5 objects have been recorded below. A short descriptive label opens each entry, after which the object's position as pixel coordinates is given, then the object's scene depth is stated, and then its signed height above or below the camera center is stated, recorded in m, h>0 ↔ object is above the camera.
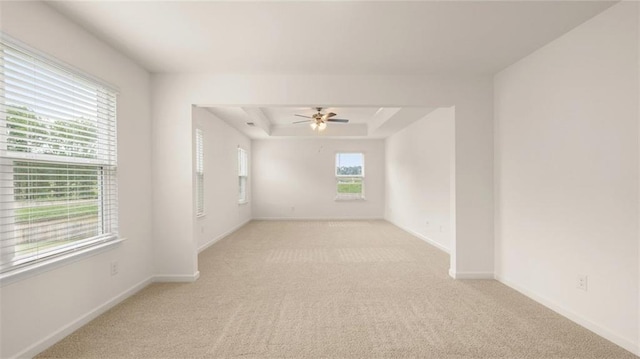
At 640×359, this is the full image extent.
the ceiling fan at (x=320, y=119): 5.48 +1.13
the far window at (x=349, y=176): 8.85 +0.07
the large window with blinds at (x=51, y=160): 1.90 +0.16
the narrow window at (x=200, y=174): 5.02 +0.10
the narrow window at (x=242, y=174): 7.64 +0.13
